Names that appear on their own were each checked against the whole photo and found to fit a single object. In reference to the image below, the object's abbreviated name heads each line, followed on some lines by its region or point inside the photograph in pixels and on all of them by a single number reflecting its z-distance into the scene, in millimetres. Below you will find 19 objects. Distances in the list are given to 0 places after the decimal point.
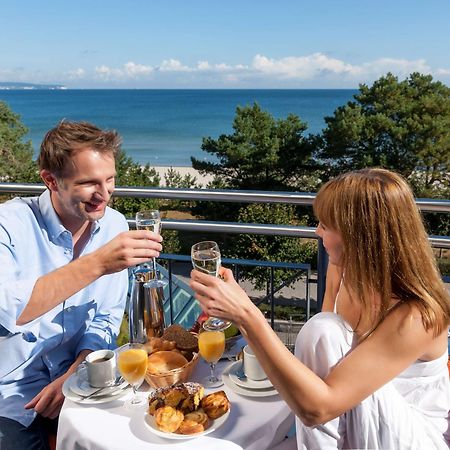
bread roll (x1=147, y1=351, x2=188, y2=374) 1502
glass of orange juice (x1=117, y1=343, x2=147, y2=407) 1427
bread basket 1464
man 1765
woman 1314
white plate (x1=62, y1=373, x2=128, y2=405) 1457
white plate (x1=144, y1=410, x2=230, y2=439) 1283
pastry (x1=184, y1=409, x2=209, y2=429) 1318
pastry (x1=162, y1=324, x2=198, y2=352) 1593
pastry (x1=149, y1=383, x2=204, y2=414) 1351
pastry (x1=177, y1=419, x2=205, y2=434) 1293
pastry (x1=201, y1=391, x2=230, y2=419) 1344
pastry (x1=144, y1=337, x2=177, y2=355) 1567
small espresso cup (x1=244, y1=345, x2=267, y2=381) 1492
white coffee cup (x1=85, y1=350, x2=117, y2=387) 1498
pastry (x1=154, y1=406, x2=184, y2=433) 1298
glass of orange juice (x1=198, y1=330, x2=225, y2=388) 1497
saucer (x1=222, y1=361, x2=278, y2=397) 1468
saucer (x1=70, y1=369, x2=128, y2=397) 1480
